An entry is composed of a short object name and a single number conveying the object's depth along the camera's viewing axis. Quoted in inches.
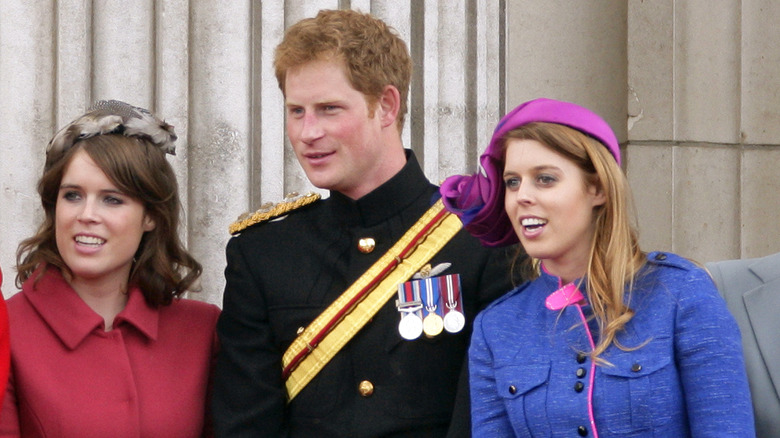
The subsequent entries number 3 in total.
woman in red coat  280.8
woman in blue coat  230.7
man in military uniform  274.7
